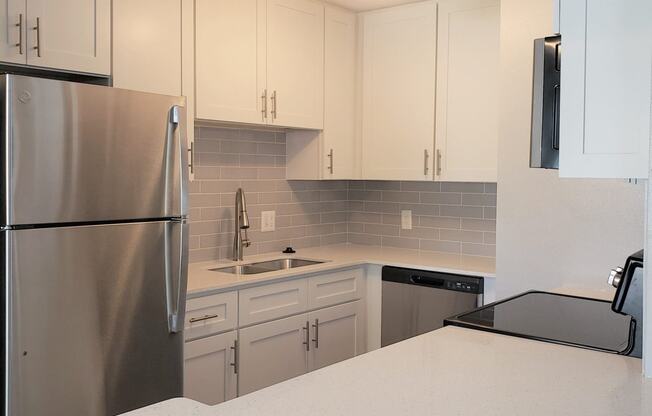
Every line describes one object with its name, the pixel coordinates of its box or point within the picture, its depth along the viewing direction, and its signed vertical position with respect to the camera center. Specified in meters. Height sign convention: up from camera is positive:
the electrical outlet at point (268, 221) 3.95 -0.22
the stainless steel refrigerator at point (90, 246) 2.06 -0.22
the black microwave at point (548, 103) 1.66 +0.22
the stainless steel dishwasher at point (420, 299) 3.44 -0.61
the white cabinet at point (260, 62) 3.13 +0.64
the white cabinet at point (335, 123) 3.90 +0.38
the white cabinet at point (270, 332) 2.85 -0.72
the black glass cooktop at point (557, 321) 1.82 -0.41
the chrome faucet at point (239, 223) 3.62 -0.21
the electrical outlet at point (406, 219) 4.28 -0.21
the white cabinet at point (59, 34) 2.37 +0.56
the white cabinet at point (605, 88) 1.44 +0.23
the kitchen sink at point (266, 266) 3.50 -0.45
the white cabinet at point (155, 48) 2.73 +0.59
